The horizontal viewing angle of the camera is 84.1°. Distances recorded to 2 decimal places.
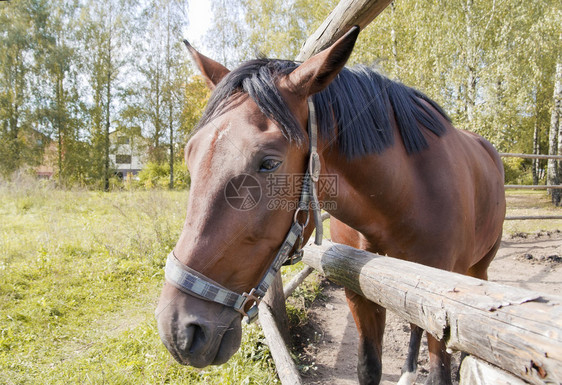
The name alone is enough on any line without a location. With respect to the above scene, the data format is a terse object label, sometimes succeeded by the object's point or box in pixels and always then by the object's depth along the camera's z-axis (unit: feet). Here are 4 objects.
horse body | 5.63
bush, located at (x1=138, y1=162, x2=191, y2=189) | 75.92
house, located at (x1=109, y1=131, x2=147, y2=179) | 71.10
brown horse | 3.94
